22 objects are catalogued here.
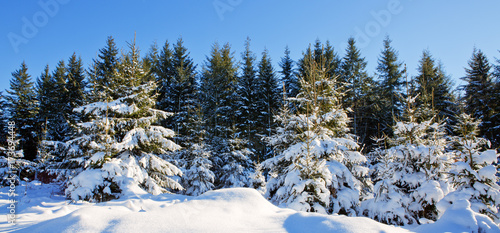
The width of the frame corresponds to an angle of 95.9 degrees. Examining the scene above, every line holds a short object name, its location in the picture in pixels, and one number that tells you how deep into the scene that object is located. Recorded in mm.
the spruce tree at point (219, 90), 21438
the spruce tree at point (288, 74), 23000
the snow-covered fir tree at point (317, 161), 6281
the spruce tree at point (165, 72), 21812
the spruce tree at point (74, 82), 21797
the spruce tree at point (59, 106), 20512
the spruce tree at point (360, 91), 24797
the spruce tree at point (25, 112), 22766
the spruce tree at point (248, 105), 21781
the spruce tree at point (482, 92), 18609
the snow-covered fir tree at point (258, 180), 13530
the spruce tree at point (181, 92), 20000
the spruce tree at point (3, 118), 18625
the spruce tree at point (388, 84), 23906
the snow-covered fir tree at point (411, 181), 6531
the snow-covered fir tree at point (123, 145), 8719
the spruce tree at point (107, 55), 16025
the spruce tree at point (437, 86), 23312
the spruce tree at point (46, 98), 23312
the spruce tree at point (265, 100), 22141
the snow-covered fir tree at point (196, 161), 15906
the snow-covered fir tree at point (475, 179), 5367
